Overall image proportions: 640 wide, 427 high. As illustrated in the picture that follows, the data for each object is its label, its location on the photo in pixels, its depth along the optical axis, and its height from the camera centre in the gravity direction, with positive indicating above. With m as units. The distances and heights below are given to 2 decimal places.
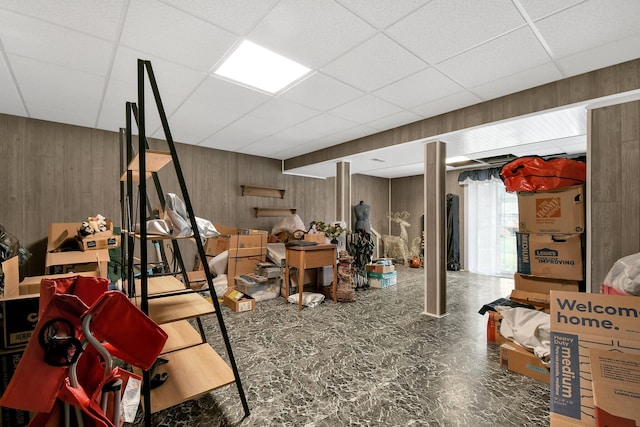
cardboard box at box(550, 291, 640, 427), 1.26 -0.60
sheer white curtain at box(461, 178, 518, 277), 5.84 -0.31
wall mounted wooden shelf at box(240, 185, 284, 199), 5.34 +0.44
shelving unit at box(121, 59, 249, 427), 1.41 -0.51
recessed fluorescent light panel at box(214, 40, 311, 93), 2.14 +1.21
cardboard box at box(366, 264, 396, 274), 4.76 -0.92
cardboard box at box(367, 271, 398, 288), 4.70 -1.10
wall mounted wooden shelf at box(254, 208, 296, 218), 5.53 +0.06
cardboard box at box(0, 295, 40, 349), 1.30 -0.49
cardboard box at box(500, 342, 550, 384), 1.99 -1.09
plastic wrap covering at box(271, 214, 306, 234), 5.24 -0.21
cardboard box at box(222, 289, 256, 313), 3.37 -1.06
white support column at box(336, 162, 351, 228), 4.82 +0.39
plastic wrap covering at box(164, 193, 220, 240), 1.54 -0.04
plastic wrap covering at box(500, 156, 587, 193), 2.34 +0.34
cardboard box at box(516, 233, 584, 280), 2.30 -0.36
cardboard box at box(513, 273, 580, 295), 2.34 -0.61
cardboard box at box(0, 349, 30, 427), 1.31 -0.76
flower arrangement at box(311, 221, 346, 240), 4.42 -0.25
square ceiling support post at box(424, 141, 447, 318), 3.35 -0.22
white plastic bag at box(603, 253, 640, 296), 1.63 -0.39
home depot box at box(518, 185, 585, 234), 2.29 +0.02
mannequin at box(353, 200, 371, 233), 6.24 -0.05
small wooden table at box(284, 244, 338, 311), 3.54 -0.58
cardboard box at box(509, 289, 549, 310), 2.40 -0.73
